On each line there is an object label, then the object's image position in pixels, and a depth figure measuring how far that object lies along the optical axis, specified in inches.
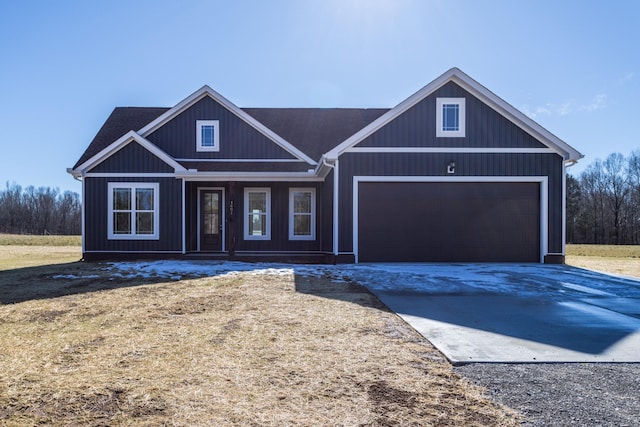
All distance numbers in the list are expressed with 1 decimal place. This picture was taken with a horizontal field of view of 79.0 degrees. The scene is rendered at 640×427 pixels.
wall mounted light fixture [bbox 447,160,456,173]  437.1
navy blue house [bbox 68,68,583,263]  438.9
